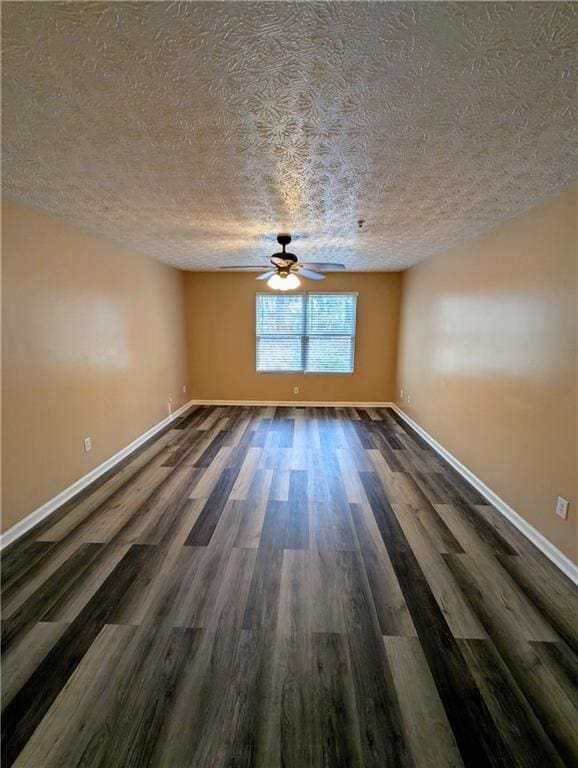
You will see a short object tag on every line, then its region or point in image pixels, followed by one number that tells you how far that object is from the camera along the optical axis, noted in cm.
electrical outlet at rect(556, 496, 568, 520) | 200
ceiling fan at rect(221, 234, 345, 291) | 313
